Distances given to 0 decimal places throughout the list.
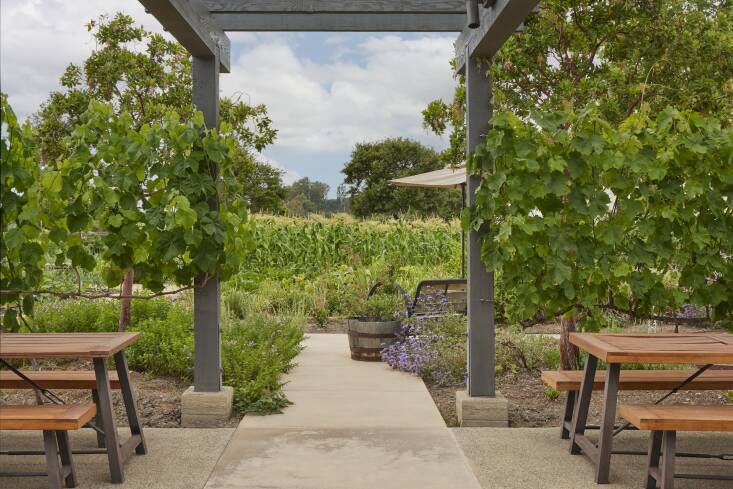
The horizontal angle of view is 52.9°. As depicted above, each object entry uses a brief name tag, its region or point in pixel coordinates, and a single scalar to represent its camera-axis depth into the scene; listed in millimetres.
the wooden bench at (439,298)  7227
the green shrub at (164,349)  5879
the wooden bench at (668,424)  3279
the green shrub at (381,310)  7086
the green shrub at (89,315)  6863
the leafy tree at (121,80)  8328
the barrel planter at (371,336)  6988
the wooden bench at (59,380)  4043
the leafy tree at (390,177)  41469
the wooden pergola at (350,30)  4922
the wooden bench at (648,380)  4121
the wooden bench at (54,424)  3225
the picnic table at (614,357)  3506
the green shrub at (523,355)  6367
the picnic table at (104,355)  3516
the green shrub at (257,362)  5117
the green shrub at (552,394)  5539
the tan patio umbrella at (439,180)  8820
